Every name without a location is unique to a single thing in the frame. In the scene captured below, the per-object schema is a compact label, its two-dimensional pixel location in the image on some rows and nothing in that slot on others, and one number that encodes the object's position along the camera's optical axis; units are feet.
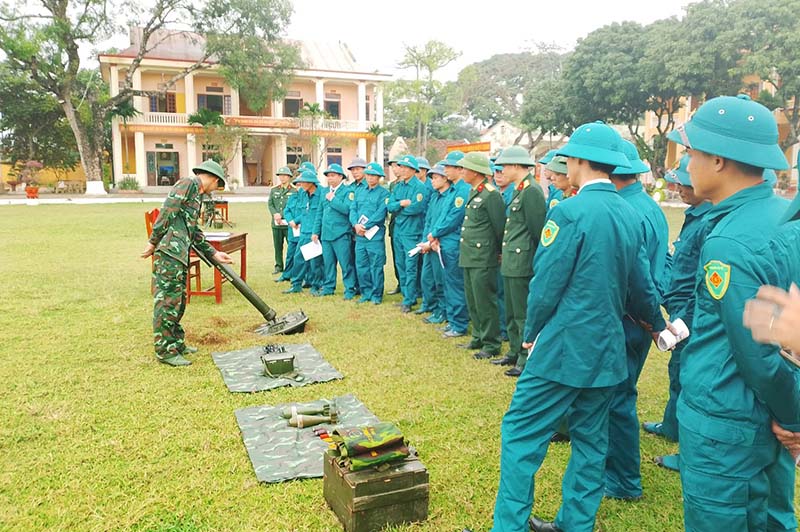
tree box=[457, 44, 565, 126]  166.50
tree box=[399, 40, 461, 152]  135.64
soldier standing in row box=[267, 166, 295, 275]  33.50
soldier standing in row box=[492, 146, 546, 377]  16.48
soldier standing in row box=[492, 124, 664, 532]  8.50
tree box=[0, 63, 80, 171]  110.11
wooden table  25.97
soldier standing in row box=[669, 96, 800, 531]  5.85
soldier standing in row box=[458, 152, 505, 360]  19.06
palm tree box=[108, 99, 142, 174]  105.40
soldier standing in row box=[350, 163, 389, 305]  26.32
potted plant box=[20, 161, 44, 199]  109.40
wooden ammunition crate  9.26
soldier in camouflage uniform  17.53
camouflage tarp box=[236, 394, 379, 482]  11.47
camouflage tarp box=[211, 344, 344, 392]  16.14
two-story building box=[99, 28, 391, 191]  112.37
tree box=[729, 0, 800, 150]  74.23
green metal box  16.55
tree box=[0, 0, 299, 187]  92.51
